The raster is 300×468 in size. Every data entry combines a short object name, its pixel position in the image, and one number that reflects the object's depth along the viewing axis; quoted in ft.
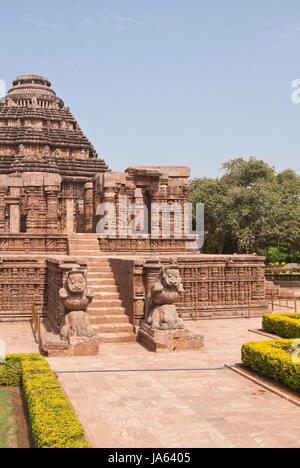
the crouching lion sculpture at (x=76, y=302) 32.04
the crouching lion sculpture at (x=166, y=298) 33.24
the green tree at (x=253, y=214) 90.53
